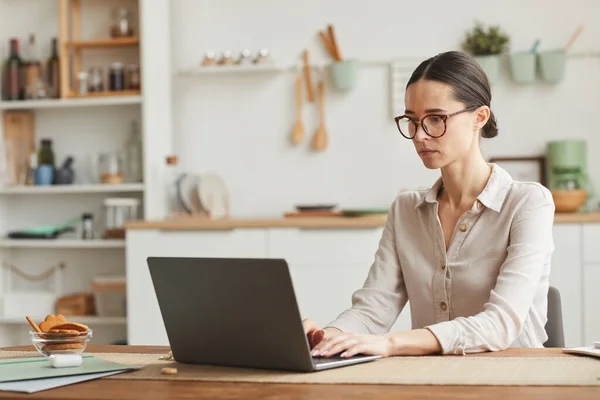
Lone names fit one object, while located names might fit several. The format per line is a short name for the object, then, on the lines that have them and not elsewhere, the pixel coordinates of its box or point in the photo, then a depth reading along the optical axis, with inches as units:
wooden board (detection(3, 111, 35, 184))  182.5
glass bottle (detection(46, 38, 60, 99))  178.5
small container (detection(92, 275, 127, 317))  174.6
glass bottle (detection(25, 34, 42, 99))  179.6
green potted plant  170.1
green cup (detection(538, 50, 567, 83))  169.0
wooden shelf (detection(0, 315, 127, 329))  170.9
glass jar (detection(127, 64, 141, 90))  176.4
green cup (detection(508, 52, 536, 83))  169.8
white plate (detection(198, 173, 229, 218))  173.9
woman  75.5
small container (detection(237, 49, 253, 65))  176.9
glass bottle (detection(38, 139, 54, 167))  183.6
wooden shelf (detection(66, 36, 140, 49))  174.9
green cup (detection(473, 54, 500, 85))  170.1
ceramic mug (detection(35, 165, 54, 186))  178.1
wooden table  53.3
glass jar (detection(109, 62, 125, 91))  175.9
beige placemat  57.6
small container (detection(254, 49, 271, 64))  175.8
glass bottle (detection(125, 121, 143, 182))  178.1
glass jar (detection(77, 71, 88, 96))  176.9
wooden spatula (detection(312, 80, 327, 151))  178.2
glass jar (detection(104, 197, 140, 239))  174.1
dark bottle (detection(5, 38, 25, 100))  178.9
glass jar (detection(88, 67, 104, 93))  177.9
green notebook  61.2
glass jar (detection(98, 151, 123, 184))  175.0
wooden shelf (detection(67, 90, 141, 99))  173.5
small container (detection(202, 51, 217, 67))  177.8
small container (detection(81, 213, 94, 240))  178.1
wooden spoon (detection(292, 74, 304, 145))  178.7
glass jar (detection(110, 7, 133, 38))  176.9
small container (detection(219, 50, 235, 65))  177.2
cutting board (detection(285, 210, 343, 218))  162.2
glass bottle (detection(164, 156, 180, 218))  176.7
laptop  59.2
